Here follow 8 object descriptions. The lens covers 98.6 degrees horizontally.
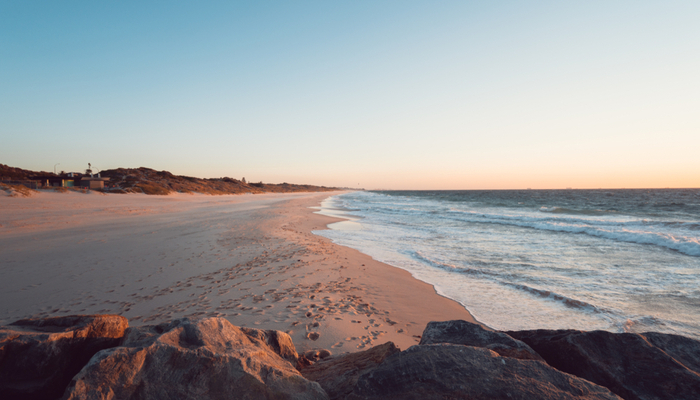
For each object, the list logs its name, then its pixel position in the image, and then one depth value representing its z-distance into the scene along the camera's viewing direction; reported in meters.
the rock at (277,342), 3.02
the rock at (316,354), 3.76
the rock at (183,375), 1.99
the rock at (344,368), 2.50
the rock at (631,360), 2.35
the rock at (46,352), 2.21
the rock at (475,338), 2.68
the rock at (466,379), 2.02
